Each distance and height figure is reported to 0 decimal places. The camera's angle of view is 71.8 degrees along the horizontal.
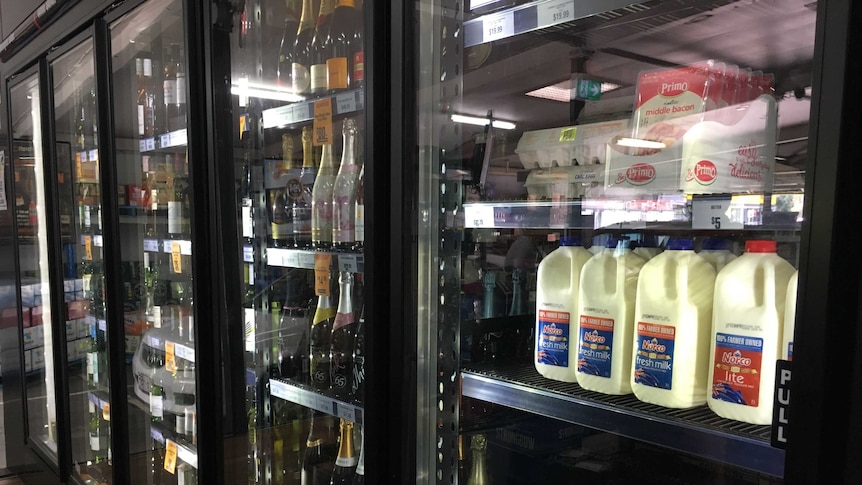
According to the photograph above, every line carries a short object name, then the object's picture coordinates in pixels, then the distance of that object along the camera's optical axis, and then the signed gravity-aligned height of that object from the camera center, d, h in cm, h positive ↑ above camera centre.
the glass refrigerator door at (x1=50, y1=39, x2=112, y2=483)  294 -36
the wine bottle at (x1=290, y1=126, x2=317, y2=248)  199 +2
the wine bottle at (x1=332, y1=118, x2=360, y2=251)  172 +1
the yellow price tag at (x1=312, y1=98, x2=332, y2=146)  141 +20
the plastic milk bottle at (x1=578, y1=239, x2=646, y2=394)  114 -23
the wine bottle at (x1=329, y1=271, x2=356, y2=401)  184 -45
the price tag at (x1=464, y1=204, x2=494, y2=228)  118 -3
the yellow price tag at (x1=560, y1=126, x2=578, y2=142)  131 +15
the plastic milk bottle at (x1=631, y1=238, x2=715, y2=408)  103 -22
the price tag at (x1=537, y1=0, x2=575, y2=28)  96 +31
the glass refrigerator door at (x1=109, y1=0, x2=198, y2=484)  246 -20
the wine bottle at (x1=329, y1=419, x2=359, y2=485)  184 -80
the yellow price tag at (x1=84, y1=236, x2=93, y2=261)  290 -25
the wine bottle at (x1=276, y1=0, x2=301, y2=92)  194 +51
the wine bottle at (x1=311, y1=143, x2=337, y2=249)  178 -1
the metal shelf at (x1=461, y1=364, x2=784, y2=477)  83 -36
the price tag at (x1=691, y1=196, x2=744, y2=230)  87 -2
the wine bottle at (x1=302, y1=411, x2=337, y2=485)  198 -85
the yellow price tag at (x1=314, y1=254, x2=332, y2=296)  146 -21
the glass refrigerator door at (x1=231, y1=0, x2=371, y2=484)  177 -9
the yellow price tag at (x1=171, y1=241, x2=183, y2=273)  222 -24
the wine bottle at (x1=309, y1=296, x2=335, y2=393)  190 -46
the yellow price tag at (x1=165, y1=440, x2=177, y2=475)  226 -99
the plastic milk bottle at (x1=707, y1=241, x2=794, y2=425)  91 -20
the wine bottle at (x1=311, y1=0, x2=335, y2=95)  181 +52
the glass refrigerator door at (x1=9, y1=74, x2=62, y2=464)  335 -38
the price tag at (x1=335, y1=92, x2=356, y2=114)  133 +22
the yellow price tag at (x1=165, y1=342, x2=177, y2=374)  252 -72
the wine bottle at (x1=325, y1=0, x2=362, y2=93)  170 +50
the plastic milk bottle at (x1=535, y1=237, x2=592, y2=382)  123 -23
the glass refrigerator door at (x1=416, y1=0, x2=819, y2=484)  94 -4
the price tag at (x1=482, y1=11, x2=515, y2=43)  106 +32
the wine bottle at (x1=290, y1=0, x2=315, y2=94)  181 +48
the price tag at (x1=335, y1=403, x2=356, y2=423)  137 -49
